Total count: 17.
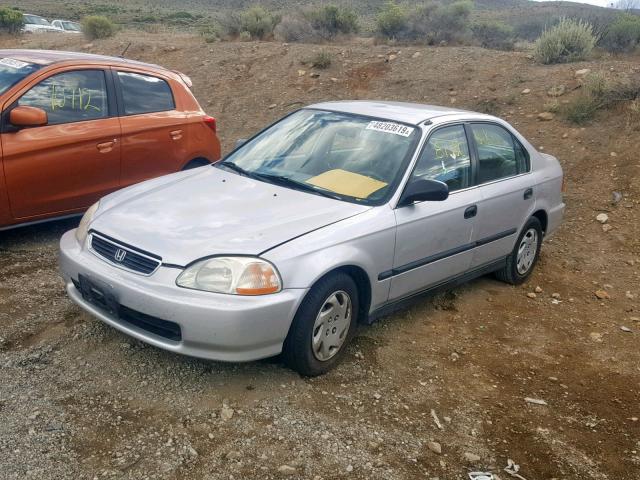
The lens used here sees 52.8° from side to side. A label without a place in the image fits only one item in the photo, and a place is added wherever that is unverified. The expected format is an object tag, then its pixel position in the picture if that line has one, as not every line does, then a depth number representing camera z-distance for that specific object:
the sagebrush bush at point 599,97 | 9.66
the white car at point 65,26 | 24.37
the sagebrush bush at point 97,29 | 18.66
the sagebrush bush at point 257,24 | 17.17
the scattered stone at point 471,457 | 3.32
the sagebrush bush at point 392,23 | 15.56
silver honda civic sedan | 3.42
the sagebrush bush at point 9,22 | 21.09
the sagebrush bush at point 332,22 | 16.52
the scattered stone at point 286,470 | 3.05
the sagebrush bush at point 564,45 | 12.11
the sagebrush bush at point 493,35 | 15.60
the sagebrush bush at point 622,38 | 13.53
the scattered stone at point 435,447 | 3.35
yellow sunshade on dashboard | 4.21
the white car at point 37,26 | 22.83
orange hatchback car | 5.21
